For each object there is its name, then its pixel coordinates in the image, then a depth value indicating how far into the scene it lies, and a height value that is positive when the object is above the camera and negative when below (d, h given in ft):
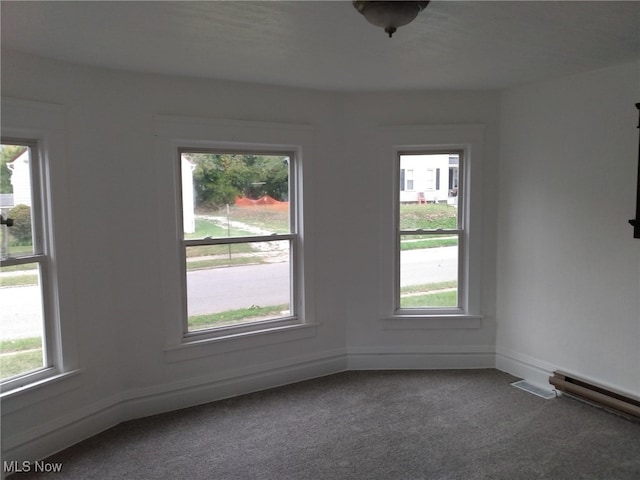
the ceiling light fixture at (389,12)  6.32 +2.69
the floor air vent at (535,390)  11.36 -4.61
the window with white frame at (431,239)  12.98 -0.92
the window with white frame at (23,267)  8.69 -1.11
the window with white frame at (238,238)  11.28 -0.75
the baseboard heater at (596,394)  9.87 -4.22
